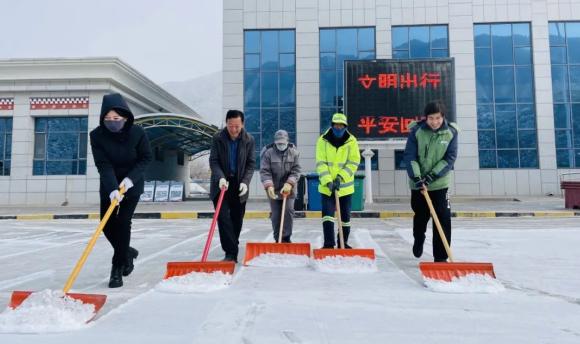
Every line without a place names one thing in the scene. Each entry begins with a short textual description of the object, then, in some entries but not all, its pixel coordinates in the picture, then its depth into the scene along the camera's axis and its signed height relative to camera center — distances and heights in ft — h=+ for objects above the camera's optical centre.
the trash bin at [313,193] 35.40 +0.06
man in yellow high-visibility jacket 12.84 +0.95
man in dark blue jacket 12.01 +0.97
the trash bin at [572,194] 35.45 -0.10
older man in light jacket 14.15 +0.83
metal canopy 56.95 +12.31
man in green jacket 11.43 +1.06
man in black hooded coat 9.41 +0.84
